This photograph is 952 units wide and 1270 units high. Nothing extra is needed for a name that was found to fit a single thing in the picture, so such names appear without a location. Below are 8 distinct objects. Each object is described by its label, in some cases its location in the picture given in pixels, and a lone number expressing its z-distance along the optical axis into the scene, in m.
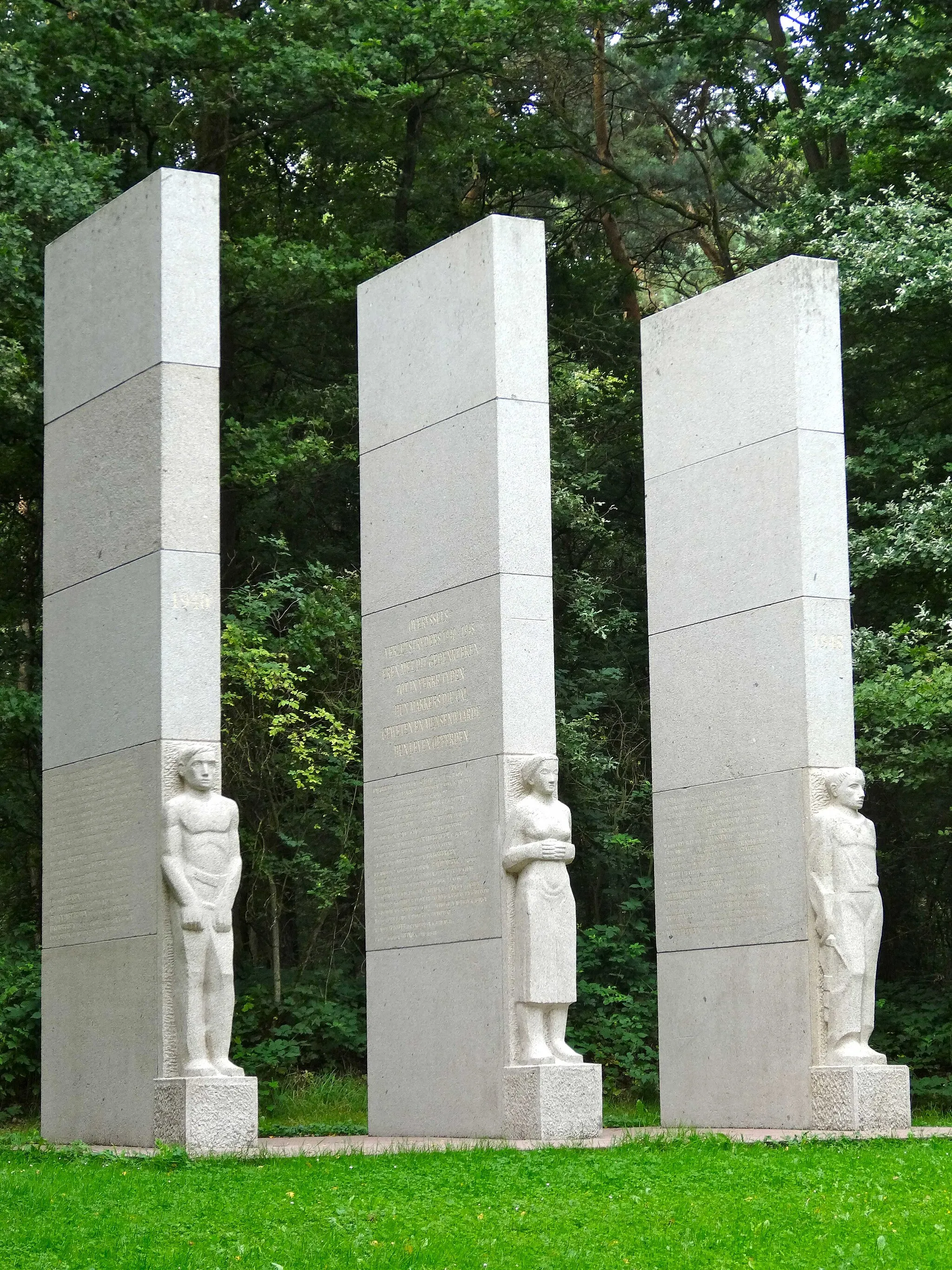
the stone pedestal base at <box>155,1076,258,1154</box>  10.72
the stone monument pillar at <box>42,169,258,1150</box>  11.15
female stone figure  12.02
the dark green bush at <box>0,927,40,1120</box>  16.41
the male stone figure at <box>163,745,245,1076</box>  11.07
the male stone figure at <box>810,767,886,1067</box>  12.47
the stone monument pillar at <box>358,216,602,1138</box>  12.12
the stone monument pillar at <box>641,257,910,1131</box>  12.62
